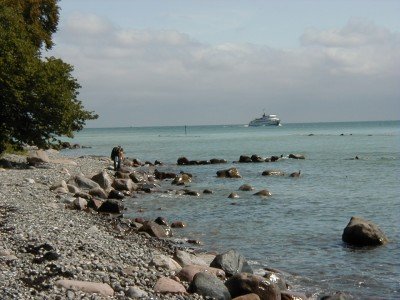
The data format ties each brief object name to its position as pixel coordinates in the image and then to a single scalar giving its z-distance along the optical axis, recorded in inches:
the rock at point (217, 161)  2099.4
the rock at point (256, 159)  2174.0
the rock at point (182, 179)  1406.3
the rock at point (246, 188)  1263.5
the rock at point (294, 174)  1589.6
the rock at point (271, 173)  1635.1
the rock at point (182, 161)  2045.8
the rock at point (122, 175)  1369.7
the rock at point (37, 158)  1366.9
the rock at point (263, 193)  1172.5
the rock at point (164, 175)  1547.7
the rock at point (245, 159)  2162.2
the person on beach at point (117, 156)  1539.1
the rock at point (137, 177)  1358.3
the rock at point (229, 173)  1577.3
